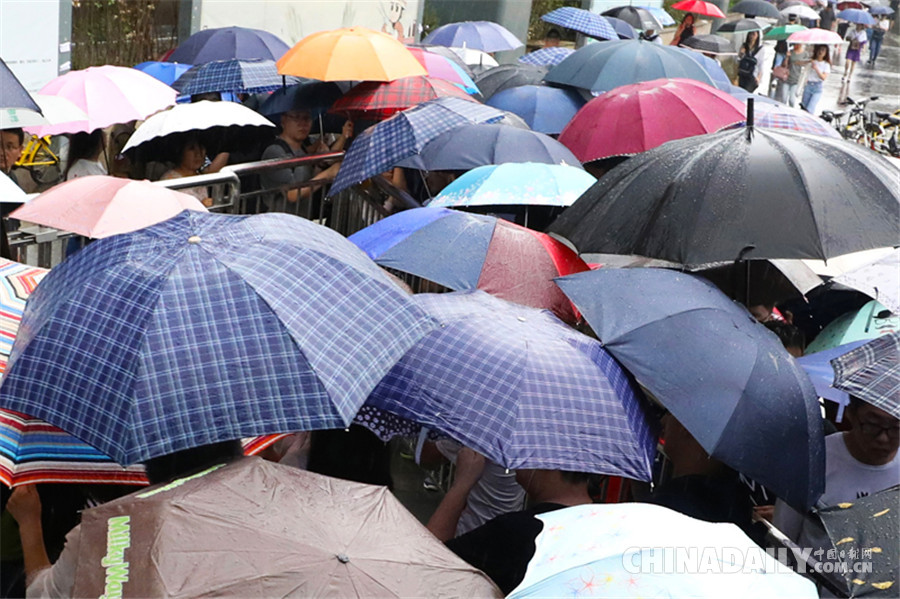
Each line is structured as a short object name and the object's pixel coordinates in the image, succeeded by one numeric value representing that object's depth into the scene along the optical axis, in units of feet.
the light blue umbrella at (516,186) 17.84
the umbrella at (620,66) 29.60
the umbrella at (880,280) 15.16
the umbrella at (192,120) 22.62
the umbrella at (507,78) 31.37
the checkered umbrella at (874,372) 11.99
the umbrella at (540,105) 28.07
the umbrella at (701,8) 69.05
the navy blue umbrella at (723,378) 12.12
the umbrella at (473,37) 42.57
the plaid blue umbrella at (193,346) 10.23
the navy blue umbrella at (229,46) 31.22
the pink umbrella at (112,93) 24.72
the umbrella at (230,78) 26.78
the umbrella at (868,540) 9.80
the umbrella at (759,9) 76.07
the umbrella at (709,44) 60.75
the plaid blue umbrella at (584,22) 45.06
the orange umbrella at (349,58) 25.88
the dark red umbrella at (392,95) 26.17
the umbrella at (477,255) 15.28
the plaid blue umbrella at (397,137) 20.47
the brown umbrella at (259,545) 8.42
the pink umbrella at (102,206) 17.16
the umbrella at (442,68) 30.14
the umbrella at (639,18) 60.54
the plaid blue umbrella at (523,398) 11.59
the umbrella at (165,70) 30.55
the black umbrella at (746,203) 14.20
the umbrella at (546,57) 38.04
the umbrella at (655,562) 8.64
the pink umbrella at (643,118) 23.52
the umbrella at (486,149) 20.35
